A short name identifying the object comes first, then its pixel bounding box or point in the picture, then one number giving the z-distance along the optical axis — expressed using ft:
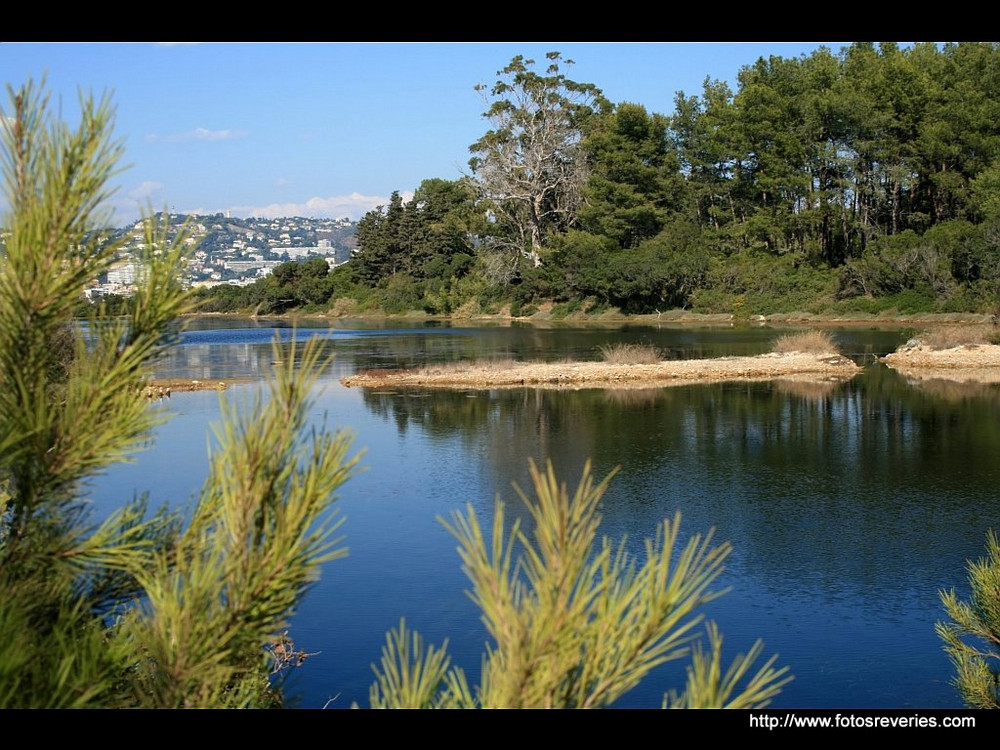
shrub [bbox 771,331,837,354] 94.94
